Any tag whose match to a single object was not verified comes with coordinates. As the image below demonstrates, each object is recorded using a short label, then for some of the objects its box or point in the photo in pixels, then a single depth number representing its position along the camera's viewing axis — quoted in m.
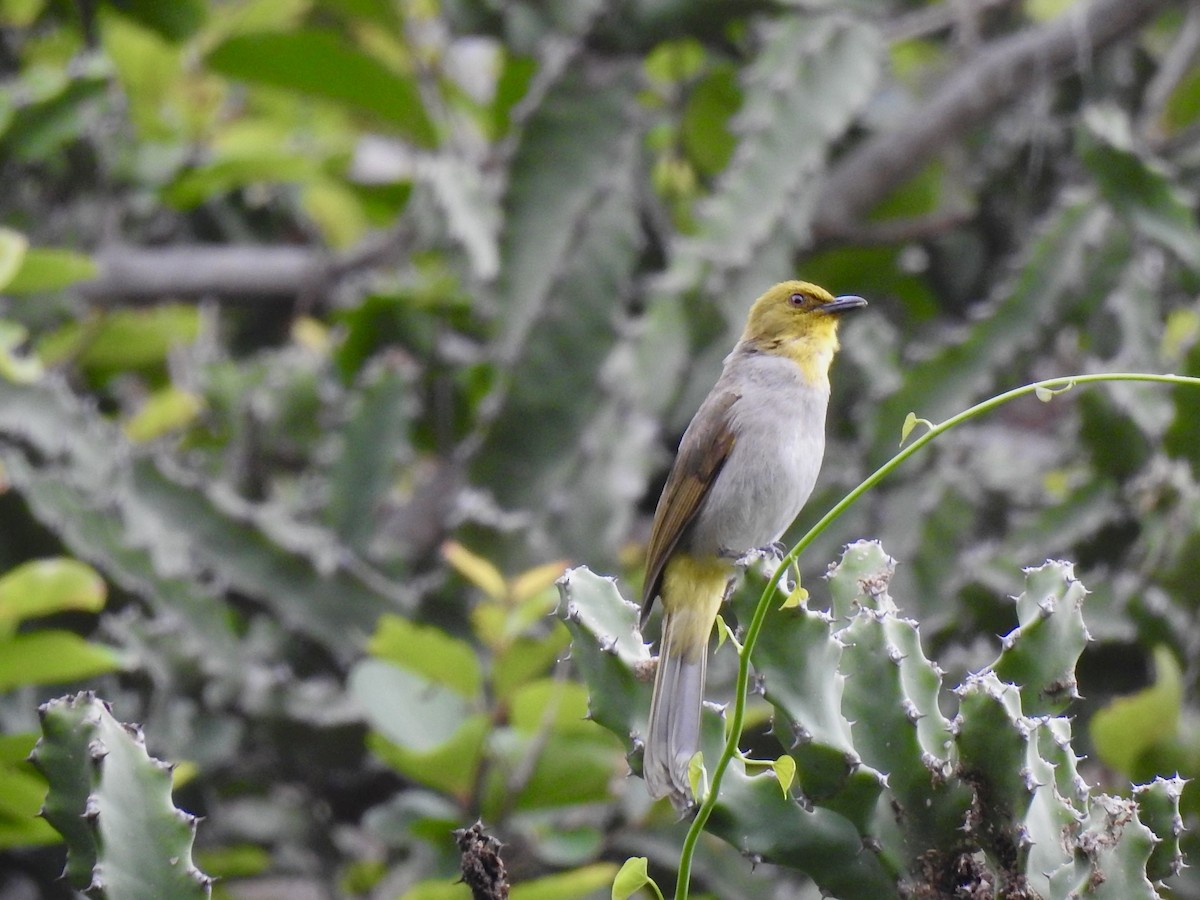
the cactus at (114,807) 4.27
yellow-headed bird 6.09
